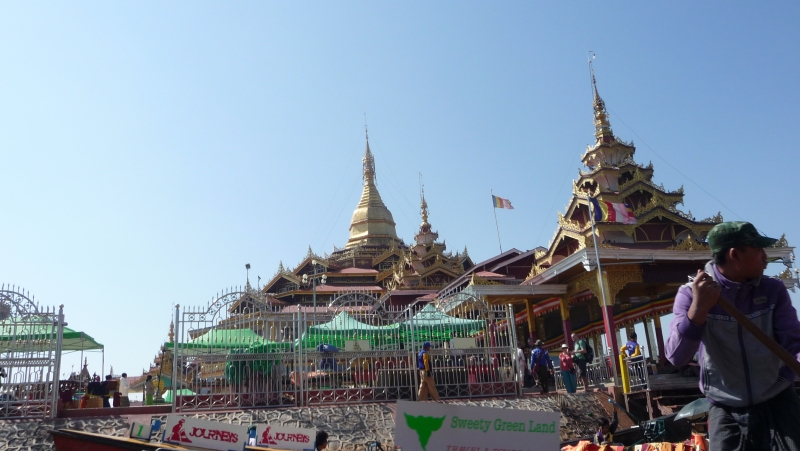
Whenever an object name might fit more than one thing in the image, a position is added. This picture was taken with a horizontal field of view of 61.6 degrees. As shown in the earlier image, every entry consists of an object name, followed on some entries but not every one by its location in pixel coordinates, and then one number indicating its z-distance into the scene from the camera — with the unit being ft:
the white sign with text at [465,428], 10.77
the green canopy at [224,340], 41.42
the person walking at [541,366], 49.03
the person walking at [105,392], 52.67
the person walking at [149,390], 59.94
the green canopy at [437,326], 46.55
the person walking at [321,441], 26.07
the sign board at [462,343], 45.52
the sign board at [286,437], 27.58
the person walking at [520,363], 45.73
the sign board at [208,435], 26.22
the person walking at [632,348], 49.16
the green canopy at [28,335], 37.47
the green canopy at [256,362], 40.98
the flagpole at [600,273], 54.24
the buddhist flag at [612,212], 59.41
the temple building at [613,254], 58.03
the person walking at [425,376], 41.27
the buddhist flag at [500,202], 81.07
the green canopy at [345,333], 44.75
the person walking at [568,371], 48.08
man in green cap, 9.13
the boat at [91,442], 27.48
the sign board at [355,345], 44.01
